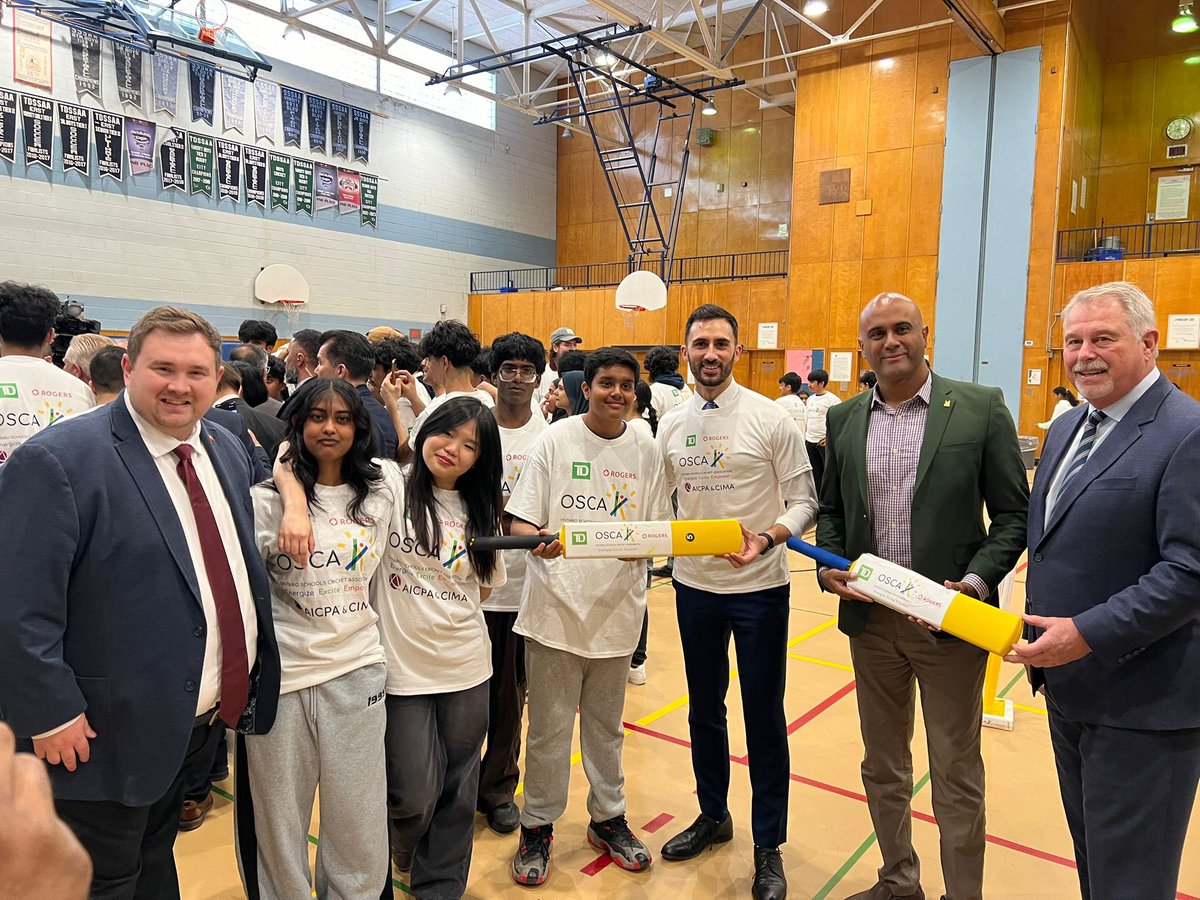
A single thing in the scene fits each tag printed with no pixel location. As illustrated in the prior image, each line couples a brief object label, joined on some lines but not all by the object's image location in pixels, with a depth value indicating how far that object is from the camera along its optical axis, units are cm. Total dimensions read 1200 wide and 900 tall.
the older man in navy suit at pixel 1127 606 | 190
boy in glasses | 320
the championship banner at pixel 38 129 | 1184
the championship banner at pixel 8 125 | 1158
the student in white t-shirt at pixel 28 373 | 332
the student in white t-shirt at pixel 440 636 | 239
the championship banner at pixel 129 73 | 1283
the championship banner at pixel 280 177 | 1529
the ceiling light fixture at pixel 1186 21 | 1390
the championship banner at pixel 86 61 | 1228
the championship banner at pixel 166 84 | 1330
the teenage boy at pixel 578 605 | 277
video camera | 587
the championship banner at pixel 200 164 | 1395
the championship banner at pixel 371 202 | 1708
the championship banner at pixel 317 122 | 1582
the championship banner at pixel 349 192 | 1656
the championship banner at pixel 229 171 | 1442
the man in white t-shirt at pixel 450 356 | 374
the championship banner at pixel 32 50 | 1161
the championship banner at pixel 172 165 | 1358
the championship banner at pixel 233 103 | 1428
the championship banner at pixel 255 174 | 1481
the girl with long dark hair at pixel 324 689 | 214
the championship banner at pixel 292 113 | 1534
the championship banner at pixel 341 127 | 1622
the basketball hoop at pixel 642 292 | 1423
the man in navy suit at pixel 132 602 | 162
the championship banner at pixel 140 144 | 1306
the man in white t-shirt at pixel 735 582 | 282
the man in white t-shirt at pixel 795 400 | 986
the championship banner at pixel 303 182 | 1570
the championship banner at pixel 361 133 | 1666
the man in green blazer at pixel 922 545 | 245
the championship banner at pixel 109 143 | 1266
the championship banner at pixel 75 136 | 1228
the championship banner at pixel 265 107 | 1484
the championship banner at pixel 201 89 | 1373
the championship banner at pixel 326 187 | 1617
